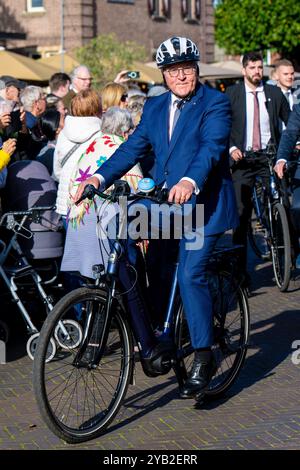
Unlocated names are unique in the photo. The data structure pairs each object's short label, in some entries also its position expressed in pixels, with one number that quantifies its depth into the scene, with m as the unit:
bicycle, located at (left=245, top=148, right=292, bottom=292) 9.44
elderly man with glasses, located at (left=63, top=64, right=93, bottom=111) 11.66
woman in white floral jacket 6.98
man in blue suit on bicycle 5.66
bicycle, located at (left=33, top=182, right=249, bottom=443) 5.21
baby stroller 7.18
